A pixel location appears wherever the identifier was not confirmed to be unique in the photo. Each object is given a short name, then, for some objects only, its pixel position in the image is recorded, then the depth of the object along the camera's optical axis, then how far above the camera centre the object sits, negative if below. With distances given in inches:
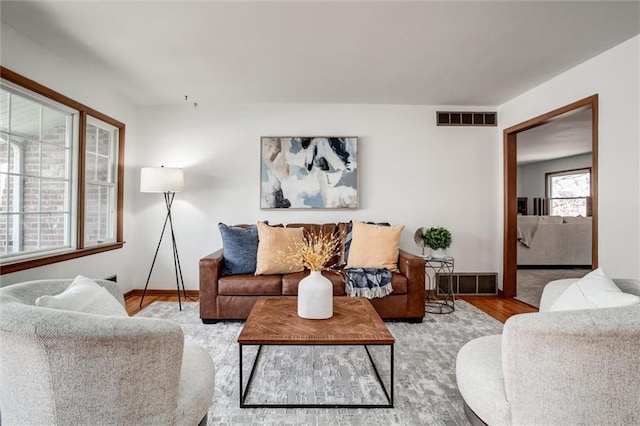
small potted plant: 141.1 -10.8
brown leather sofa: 121.3 -29.4
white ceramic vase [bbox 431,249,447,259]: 141.7 -17.4
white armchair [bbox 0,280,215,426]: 39.8 -20.0
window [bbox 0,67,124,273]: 99.3 +13.0
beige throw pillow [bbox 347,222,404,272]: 131.7 -13.9
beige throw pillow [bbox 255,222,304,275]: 128.2 -14.4
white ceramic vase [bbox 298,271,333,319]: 82.7 -22.2
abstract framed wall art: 160.7 +21.0
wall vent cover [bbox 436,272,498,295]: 164.1 -34.6
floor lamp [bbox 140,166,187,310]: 140.3 +14.6
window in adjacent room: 304.5 +24.7
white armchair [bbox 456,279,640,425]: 43.6 -20.9
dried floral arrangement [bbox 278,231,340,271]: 85.0 -11.2
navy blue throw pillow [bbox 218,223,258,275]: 129.4 -15.1
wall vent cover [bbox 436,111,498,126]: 163.5 +50.1
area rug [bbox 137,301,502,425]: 68.3 -42.7
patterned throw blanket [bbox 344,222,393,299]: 121.1 -26.3
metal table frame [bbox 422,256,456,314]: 141.2 -37.5
